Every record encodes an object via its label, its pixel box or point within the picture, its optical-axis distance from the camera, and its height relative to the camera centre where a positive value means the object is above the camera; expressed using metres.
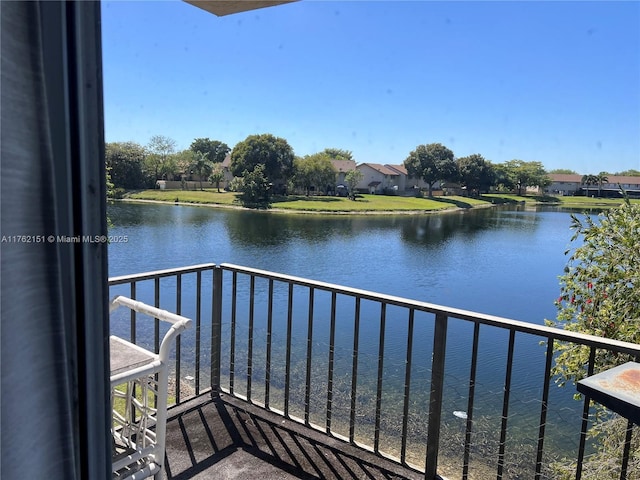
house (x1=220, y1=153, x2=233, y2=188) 46.22 +0.73
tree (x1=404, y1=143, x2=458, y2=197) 50.91 +3.29
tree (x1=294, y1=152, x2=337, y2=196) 41.78 +1.48
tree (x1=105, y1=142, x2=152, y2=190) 30.83 +0.90
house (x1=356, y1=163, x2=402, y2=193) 54.00 +1.35
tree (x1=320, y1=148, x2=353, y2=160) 72.82 +5.99
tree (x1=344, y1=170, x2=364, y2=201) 46.22 +1.04
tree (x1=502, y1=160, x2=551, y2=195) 62.56 +2.63
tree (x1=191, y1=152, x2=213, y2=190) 46.12 +1.73
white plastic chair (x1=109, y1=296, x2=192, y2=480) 1.53 -0.83
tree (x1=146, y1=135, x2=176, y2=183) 41.59 +3.33
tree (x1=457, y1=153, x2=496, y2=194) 52.53 +2.50
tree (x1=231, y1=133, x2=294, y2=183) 38.25 +2.58
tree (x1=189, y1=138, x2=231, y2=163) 64.81 +5.18
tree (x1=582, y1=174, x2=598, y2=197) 58.22 +2.33
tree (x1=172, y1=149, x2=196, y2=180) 46.29 +1.93
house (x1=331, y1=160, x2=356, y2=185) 50.91 +2.46
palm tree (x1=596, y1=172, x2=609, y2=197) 54.33 +2.47
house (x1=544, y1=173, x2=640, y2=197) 57.21 +1.69
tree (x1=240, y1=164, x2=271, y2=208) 35.96 -0.27
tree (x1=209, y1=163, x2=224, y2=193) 45.28 +0.78
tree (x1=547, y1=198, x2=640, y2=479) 2.40 -0.59
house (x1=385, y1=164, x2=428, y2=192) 56.39 +1.09
